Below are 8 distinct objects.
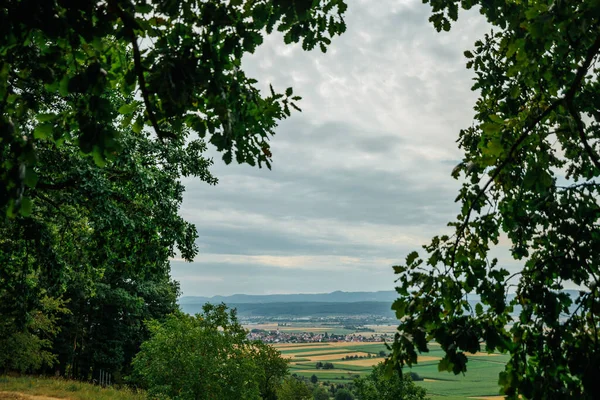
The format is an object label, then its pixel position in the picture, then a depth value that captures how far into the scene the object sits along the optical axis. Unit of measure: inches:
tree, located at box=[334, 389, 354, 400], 2414.6
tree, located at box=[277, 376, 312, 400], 1818.4
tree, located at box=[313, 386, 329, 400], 2395.4
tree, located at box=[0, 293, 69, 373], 938.7
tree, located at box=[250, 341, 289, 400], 1707.7
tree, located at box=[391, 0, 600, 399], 126.6
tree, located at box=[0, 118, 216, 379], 403.2
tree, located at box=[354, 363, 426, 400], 1162.6
